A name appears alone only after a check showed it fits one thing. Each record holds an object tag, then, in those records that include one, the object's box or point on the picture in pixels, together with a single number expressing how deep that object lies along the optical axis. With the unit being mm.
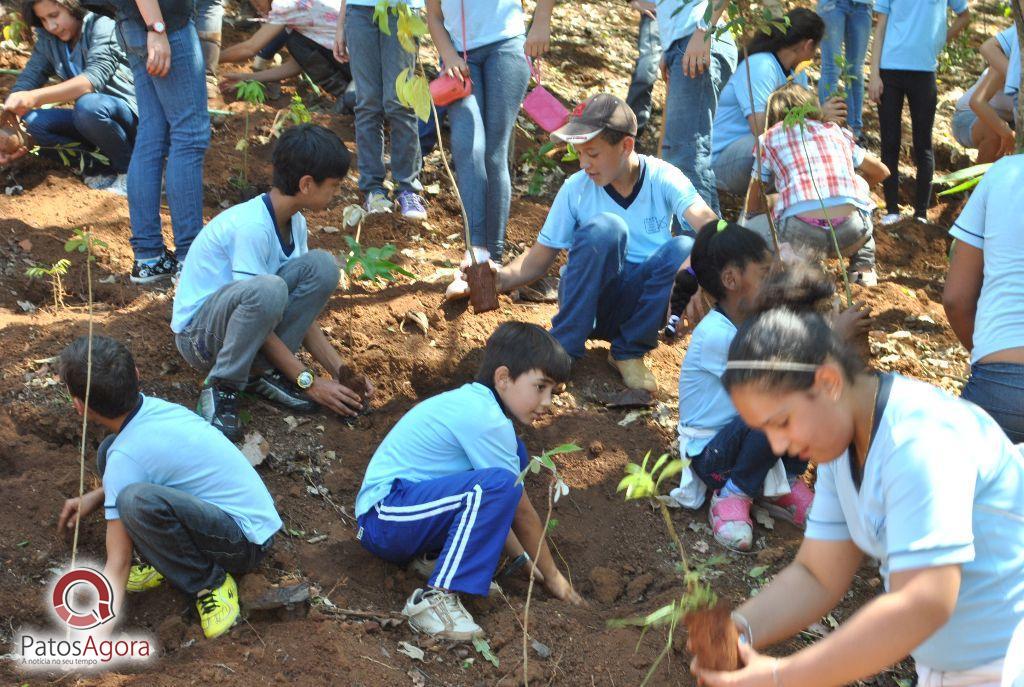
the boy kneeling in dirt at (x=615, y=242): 4609
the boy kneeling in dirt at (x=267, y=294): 4118
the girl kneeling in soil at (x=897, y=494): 1887
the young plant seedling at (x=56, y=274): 4891
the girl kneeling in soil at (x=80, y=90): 5711
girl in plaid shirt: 5281
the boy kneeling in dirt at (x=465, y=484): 3398
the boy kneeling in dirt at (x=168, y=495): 3268
